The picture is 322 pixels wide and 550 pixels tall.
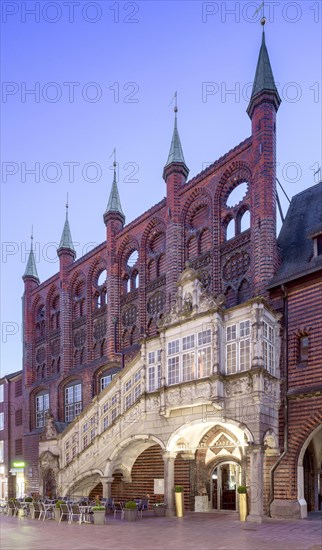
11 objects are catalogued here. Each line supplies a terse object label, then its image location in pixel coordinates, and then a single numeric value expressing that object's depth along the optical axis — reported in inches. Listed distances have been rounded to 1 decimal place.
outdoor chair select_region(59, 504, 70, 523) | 1017.7
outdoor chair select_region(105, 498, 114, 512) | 1071.2
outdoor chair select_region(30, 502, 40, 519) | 1104.1
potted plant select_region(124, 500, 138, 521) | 968.9
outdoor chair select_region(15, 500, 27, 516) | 1149.1
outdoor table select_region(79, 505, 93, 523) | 984.1
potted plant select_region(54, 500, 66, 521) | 1027.3
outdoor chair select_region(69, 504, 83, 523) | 982.4
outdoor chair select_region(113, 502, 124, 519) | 1017.1
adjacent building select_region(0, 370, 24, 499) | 1901.9
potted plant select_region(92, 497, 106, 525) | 938.1
